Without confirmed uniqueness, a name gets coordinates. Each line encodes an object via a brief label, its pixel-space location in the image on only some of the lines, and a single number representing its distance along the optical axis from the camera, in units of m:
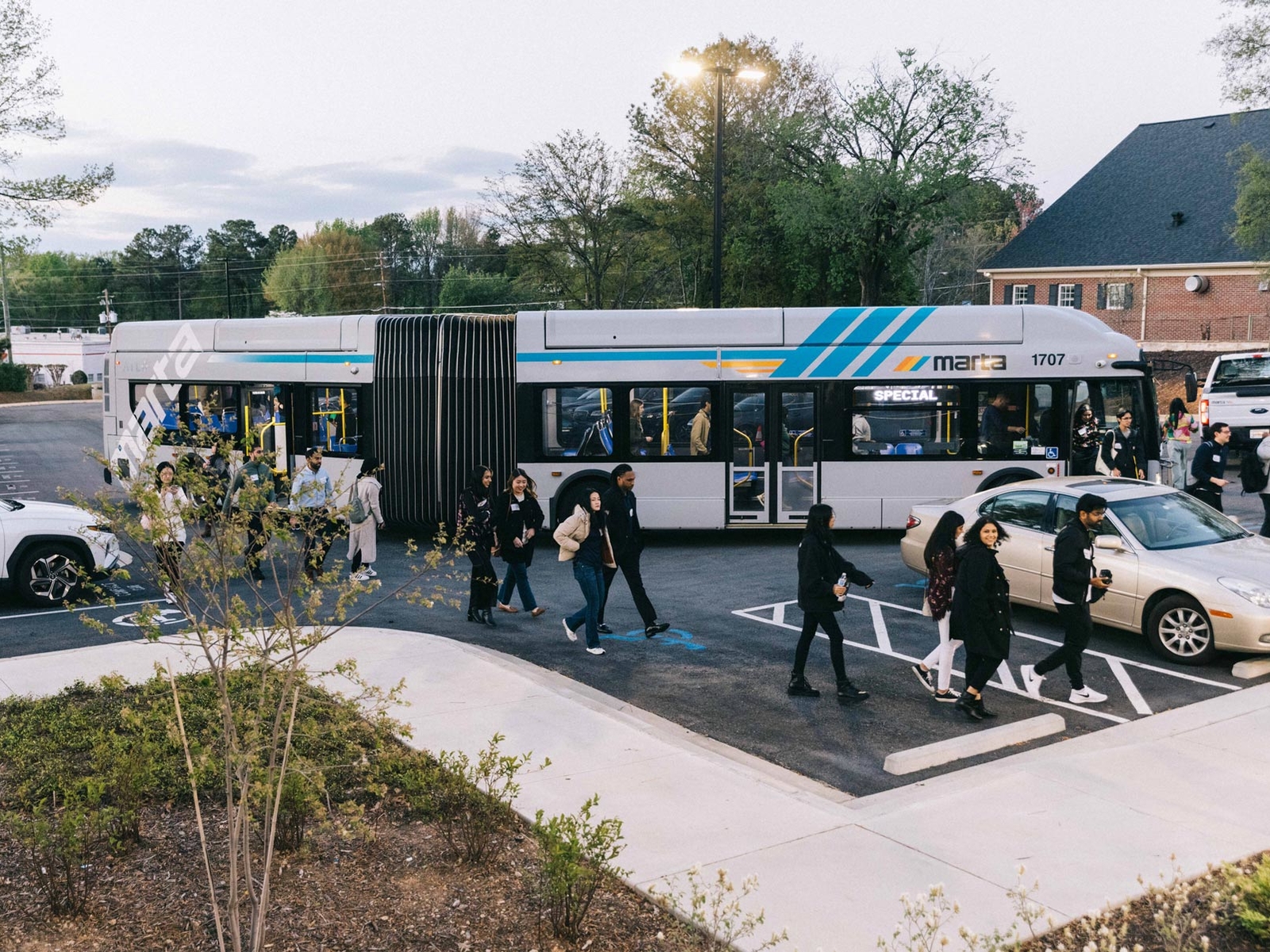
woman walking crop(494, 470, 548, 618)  12.77
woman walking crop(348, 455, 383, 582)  14.49
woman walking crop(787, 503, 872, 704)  9.41
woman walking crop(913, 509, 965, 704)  9.27
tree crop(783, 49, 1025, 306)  38.84
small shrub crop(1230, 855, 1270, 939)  5.29
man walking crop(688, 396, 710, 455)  17.08
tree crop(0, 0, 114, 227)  36.25
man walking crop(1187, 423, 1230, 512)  15.26
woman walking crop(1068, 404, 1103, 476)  16.86
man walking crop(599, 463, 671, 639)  11.73
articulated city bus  16.92
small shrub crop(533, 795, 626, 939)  5.33
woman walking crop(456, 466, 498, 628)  12.59
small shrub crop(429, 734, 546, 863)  6.37
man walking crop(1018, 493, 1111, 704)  9.38
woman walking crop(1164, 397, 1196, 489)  20.33
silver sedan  10.24
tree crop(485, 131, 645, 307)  46.97
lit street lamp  23.55
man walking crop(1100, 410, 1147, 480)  16.27
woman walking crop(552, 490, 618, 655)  11.19
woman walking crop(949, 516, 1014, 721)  8.89
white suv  13.20
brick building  45.16
